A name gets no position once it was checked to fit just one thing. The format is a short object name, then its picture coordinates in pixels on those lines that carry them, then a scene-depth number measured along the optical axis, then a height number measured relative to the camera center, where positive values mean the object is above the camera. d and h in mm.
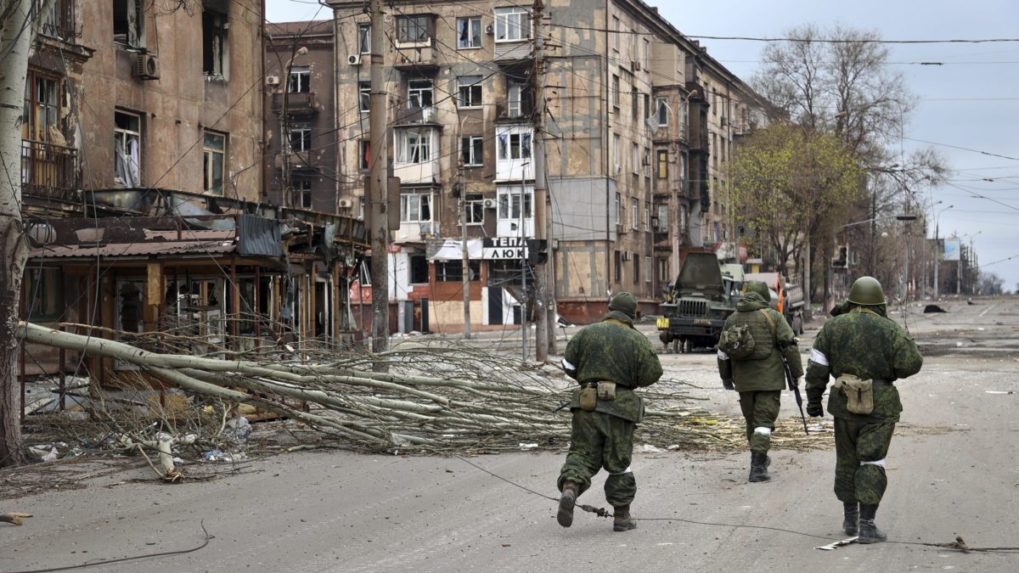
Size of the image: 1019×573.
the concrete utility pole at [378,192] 20531 +1334
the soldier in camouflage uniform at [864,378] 7988 -819
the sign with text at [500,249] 57812 +905
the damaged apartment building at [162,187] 16203 +1642
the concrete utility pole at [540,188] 29578 +1996
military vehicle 36406 -1160
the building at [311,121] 61031 +7704
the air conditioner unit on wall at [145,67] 23531 +4048
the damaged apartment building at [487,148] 58312 +5969
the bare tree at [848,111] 64312 +8476
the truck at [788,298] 44150 -1324
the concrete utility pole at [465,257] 50844 +476
